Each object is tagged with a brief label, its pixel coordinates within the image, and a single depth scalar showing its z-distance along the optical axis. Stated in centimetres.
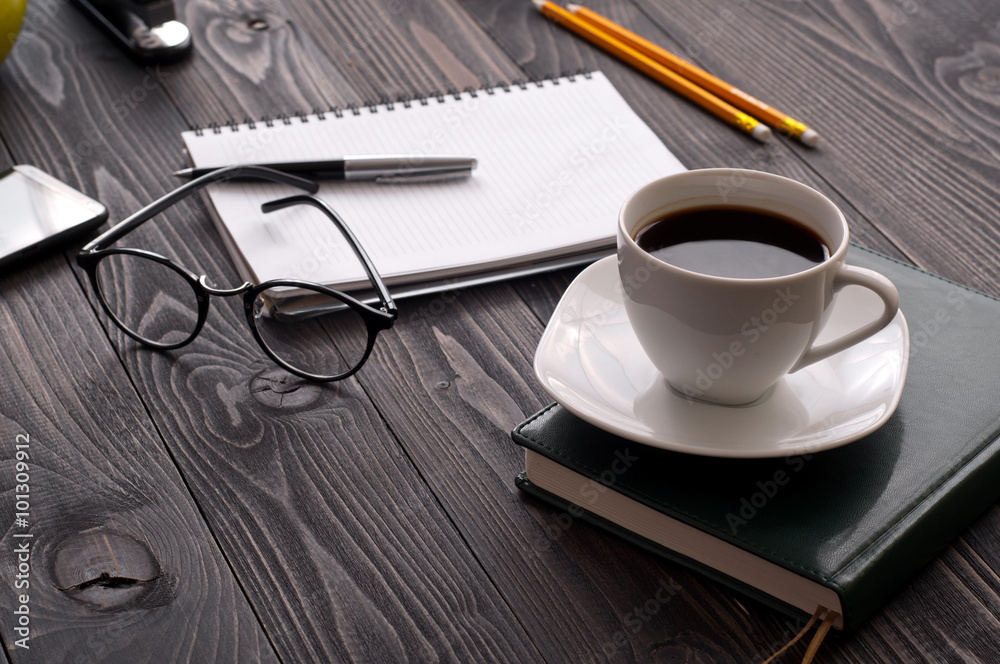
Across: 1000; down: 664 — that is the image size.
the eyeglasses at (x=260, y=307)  91
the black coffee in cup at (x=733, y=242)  84
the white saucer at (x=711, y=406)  83
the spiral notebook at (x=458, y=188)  95
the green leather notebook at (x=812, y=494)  82
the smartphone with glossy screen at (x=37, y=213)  95
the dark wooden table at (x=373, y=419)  83
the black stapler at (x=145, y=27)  106
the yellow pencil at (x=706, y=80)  102
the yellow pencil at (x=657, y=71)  103
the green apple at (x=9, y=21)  102
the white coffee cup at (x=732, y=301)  82
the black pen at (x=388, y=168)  99
